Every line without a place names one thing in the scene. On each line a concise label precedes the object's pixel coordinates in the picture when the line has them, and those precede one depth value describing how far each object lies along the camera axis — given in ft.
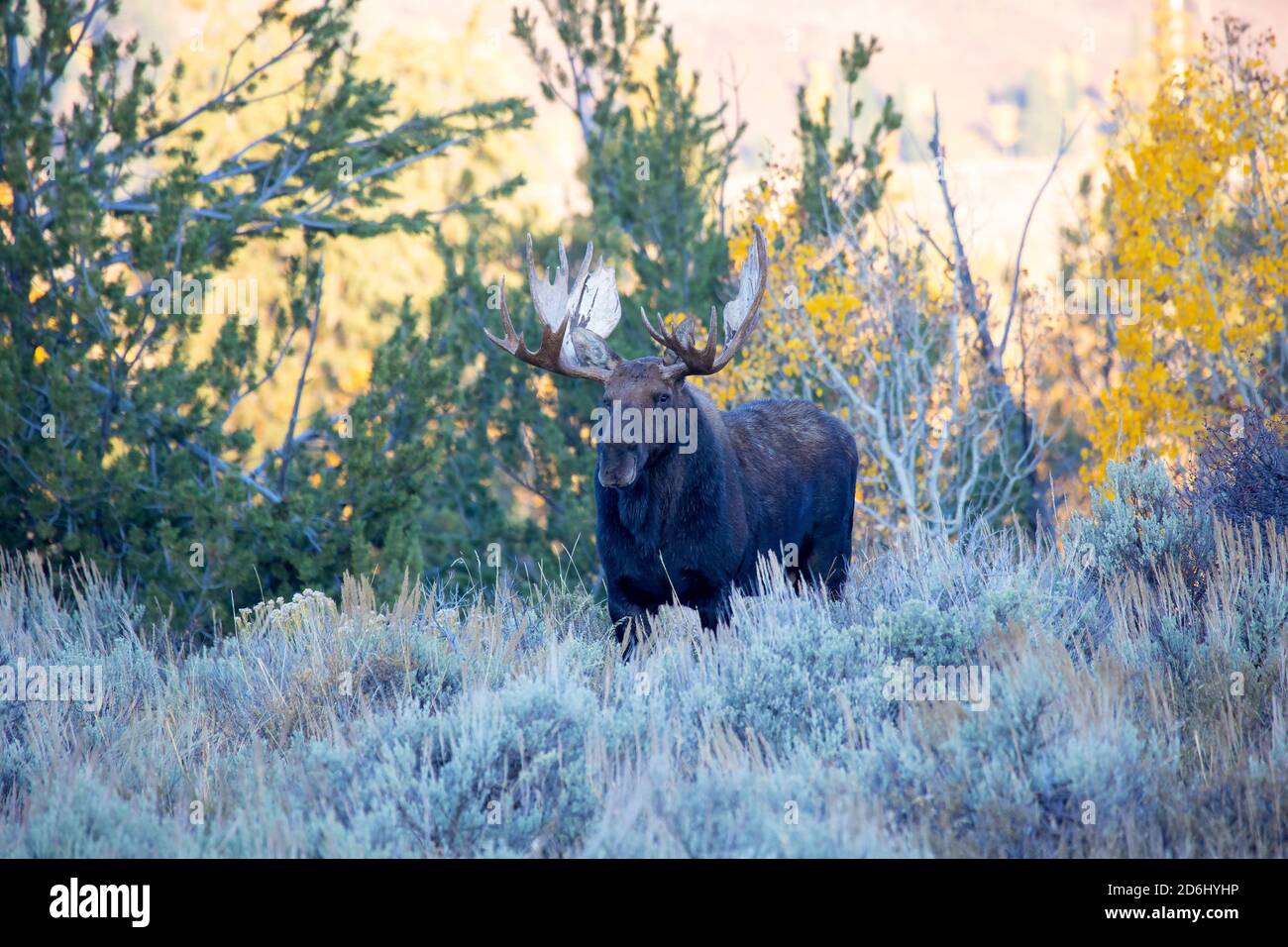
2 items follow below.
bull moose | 44.55
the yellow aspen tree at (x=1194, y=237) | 69.15
